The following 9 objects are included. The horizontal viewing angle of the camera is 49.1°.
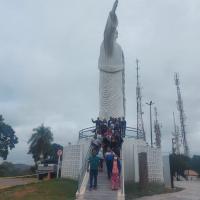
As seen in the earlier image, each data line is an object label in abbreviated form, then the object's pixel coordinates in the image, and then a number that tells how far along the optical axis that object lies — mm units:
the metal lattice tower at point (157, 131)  36906
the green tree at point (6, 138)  35753
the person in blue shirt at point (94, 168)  9460
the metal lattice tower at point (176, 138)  42876
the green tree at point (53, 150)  33517
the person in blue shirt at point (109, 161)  10226
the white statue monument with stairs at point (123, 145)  9984
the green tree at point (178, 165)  26344
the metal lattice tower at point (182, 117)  40463
